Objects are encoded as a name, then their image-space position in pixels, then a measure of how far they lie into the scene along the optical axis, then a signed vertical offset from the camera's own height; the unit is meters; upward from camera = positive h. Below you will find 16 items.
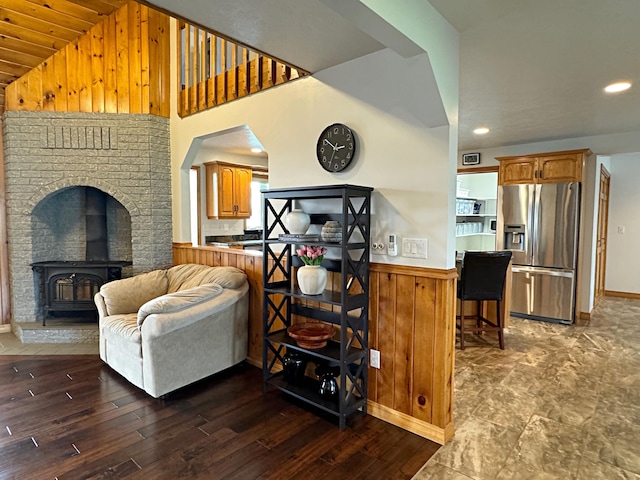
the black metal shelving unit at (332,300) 2.35 -0.54
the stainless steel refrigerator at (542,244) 4.63 -0.28
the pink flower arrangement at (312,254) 2.54 -0.23
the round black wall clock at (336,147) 2.59 +0.52
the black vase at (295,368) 2.78 -1.10
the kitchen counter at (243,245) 4.27 -0.31
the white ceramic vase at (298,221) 2.66 -0.01
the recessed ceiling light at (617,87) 2.92 +1.07
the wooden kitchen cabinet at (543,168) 4.55 +0.69
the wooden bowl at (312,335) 2.54 -0.79
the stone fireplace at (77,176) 3.99 +0.46
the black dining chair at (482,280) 3.64 -0.58
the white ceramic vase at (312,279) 2.52 -0.39
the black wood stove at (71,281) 4.07 -0.68
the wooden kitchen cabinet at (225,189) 5.19 +0.43
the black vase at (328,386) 2.51 -1.12
